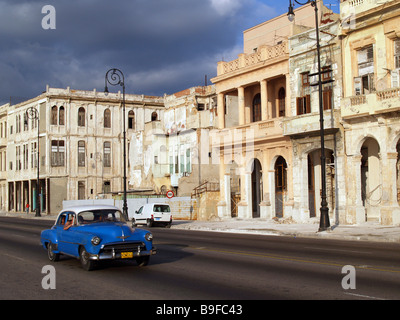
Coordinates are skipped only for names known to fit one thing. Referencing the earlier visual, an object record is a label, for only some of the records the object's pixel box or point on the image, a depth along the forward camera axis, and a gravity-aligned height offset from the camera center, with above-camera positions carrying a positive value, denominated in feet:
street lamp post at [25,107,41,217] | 191.42 -5.38
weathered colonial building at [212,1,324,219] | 114.73 +14.39
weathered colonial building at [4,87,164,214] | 210.59 +20.47
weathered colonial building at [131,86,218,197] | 155.12 +13.57
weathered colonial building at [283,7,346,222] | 99.71 +12.28
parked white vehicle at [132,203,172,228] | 113.91 -5.49
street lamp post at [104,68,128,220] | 119.57 +25.27
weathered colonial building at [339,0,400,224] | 88.84 +13.08
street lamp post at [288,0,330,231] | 83.30 -2.41
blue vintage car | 40.04 -3.68
